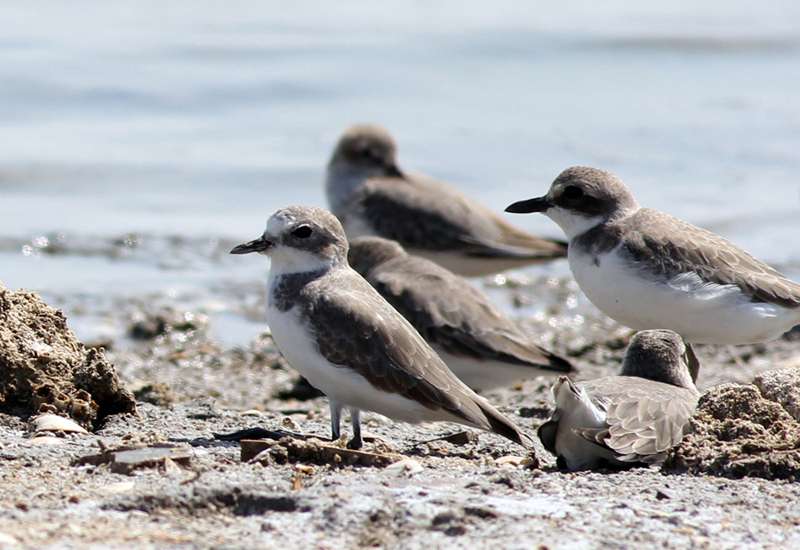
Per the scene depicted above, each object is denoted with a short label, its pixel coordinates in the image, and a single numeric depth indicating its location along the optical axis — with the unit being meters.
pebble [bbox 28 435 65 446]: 12.03
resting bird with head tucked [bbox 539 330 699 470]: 12.07
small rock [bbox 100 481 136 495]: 10.20
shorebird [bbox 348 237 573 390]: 17.77
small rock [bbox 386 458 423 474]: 11.33
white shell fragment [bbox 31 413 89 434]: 12.54
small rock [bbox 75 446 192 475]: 10.87
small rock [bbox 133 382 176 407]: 16.12
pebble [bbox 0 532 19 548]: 8.58
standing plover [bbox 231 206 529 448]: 13.05
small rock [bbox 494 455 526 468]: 12.67
